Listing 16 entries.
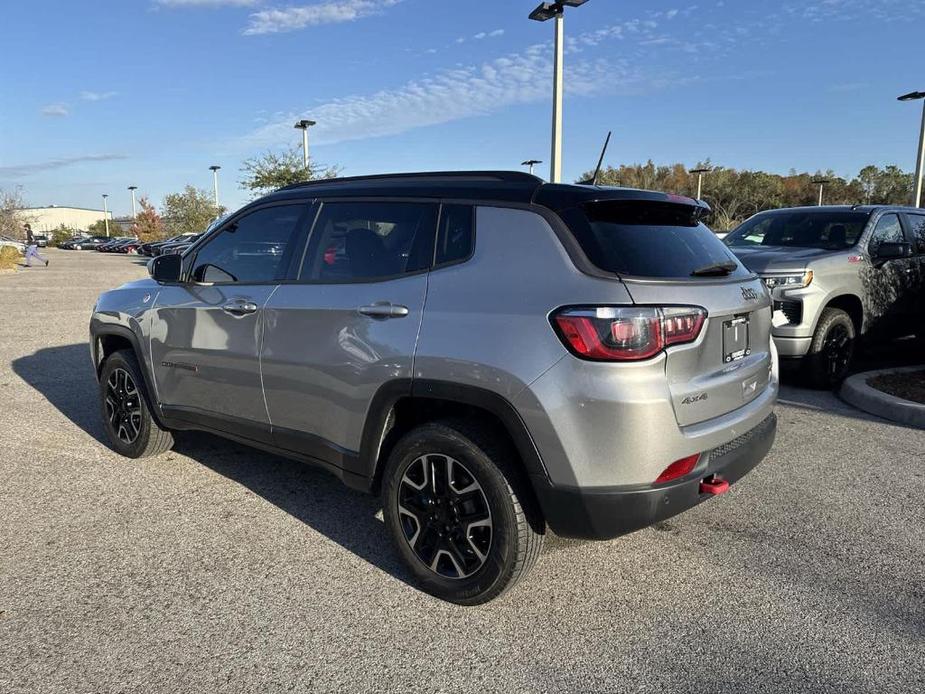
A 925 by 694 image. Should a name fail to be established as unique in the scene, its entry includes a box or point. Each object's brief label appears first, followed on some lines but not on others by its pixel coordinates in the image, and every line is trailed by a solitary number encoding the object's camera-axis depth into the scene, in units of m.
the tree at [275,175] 32.75
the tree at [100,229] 111.75
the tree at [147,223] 76.69
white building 136.25
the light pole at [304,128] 29.92
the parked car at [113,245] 63.27
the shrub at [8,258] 27.67
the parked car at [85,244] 71.81
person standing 30.67
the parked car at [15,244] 35.09
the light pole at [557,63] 12.64
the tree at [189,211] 53.74
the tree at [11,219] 50.44
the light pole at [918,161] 22.61
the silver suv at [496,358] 2.59
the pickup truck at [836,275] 6.47
